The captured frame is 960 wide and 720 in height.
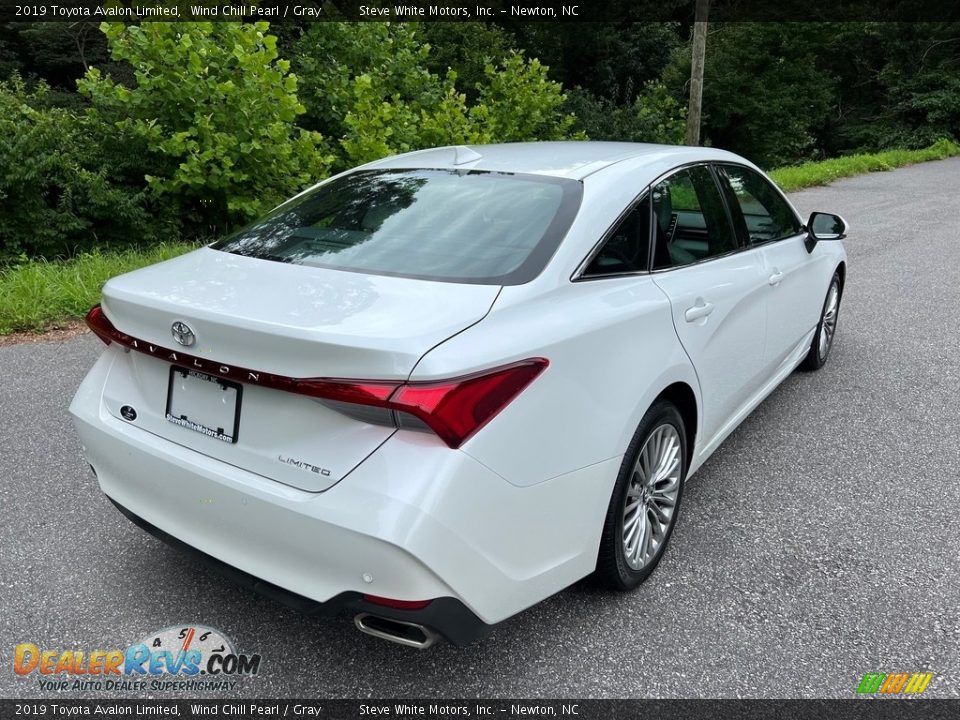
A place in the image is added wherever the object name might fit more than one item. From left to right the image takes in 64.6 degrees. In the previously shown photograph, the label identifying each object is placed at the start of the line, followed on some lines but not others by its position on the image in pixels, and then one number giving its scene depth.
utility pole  16.39
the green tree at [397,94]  10.02
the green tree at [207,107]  7.47
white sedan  1.88
